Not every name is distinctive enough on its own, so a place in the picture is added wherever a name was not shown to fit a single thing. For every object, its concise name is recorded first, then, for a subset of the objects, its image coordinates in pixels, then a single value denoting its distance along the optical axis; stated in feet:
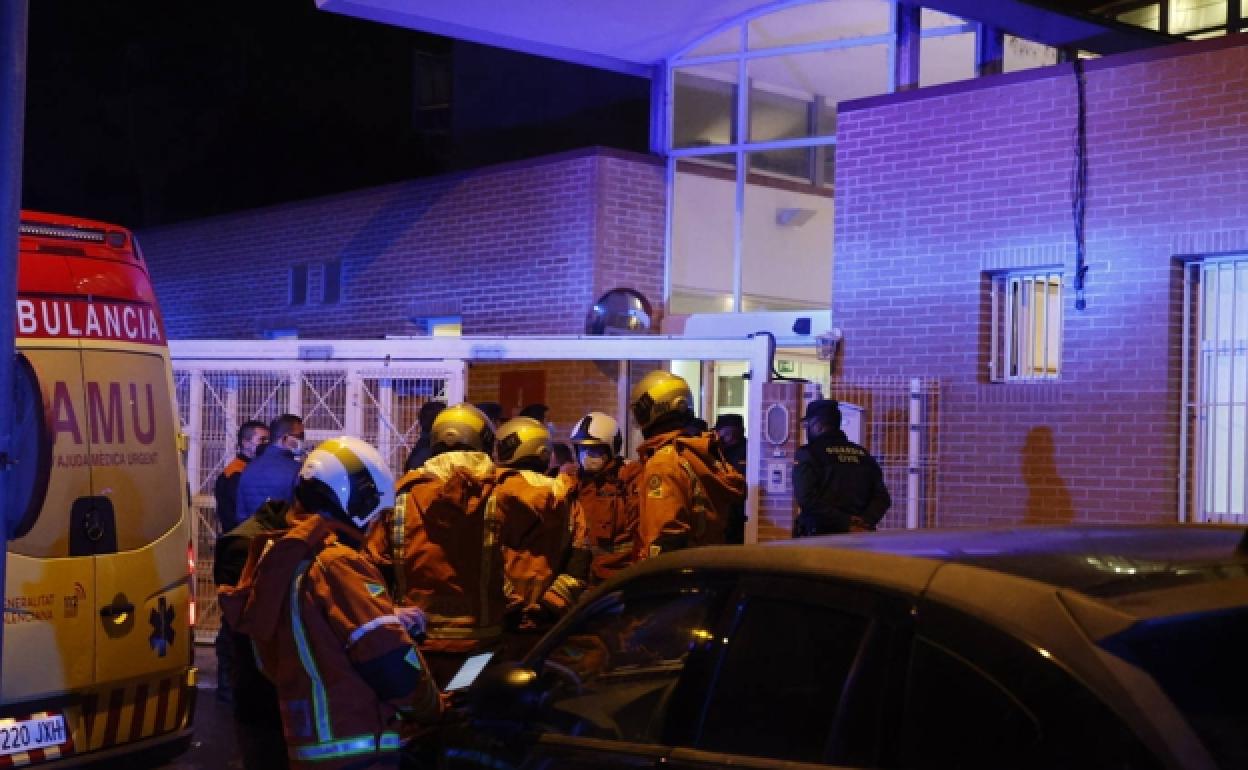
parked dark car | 9.13
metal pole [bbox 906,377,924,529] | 36.09
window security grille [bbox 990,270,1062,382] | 35.99
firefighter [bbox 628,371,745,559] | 24.34
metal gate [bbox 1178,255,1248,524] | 32.30
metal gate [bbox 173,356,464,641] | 35.83
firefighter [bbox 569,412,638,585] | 26.55
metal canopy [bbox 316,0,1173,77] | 42.63
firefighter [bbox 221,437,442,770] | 14.92
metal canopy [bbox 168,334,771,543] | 35.53
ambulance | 19.79
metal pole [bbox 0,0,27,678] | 16.31
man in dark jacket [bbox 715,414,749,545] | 36.17
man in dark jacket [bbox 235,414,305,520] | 32.40
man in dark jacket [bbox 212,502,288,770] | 16.08
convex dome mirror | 45.39
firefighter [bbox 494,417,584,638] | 22.53
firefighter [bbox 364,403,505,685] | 21.68
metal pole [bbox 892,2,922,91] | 41.42
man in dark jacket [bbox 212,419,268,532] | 34.09
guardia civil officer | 32.09
